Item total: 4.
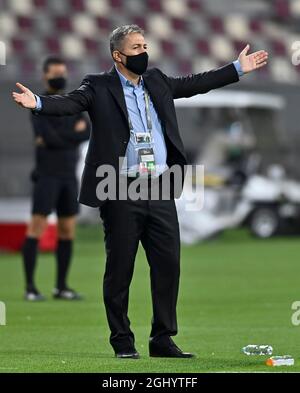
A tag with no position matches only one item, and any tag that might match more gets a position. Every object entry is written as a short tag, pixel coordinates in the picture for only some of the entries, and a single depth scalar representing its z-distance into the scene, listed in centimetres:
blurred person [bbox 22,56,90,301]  1942
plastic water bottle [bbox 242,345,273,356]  1301
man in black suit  1282
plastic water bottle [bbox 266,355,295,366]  1209
